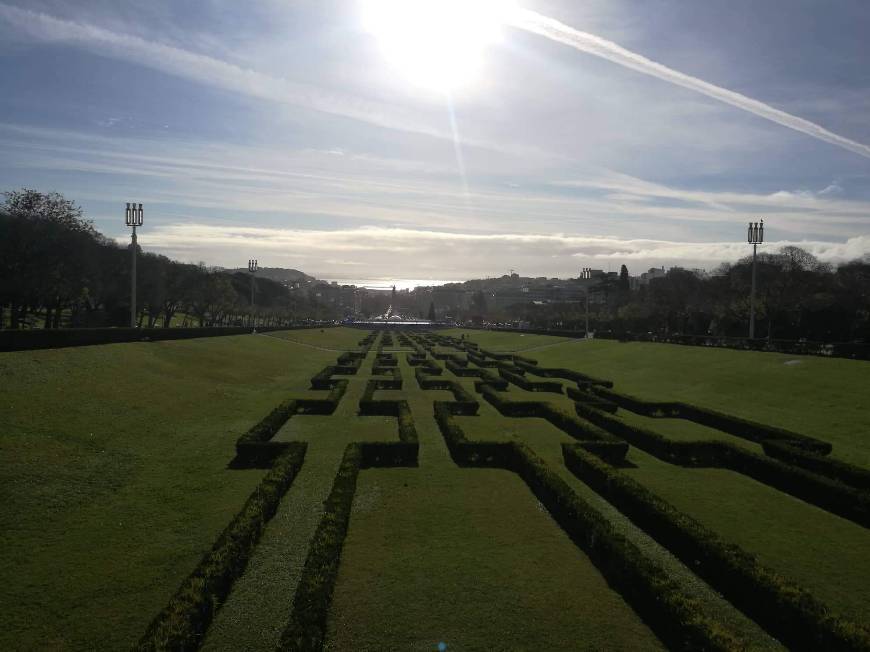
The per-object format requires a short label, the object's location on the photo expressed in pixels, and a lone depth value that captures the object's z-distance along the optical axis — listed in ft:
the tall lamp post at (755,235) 178.19
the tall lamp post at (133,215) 166.40
